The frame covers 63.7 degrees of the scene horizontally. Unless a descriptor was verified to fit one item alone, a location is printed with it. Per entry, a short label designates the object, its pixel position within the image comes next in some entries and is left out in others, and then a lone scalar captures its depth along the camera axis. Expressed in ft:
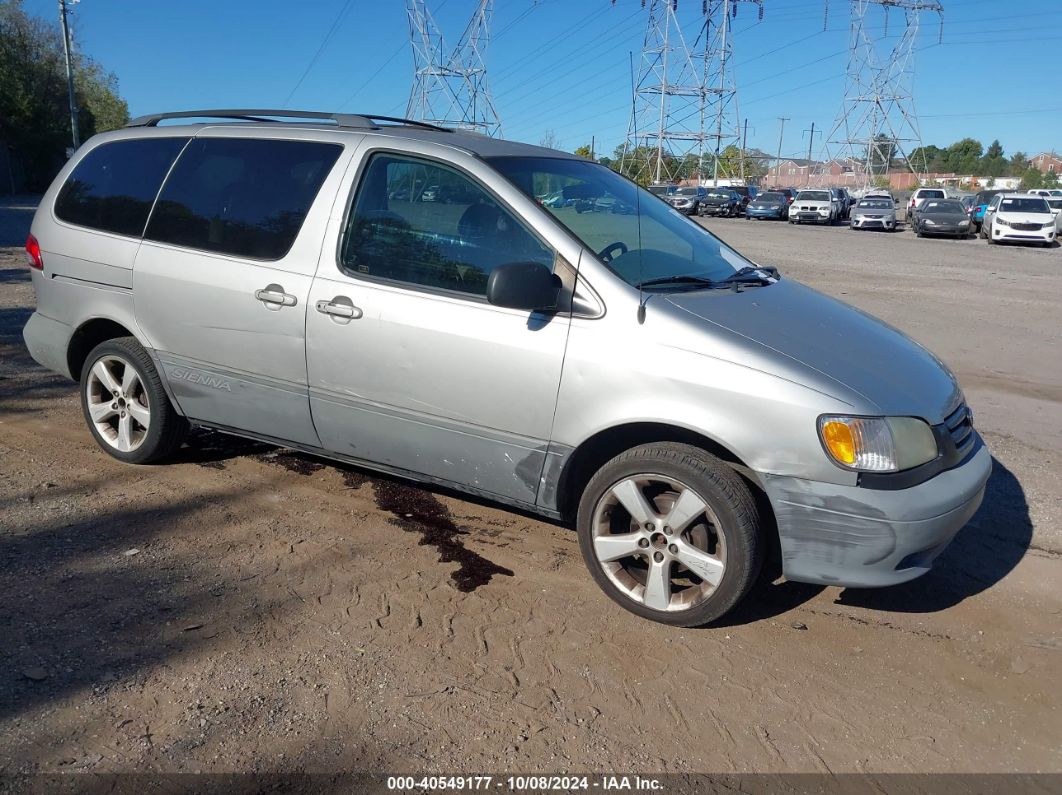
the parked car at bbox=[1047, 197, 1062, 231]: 98.28
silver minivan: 10.77
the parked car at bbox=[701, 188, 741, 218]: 154.51
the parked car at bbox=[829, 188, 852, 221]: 143.89
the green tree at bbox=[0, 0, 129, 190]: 149.38
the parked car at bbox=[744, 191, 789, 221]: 148.15
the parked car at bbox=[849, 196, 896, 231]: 117.39
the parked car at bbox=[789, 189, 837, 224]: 134.00
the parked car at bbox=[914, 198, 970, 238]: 102.58
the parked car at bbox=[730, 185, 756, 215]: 164.62
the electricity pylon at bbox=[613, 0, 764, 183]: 200.03
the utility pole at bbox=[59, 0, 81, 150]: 133.69
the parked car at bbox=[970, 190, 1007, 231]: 108.98
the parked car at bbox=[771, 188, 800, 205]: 154.75
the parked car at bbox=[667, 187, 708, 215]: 149.38
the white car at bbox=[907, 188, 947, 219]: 134.21
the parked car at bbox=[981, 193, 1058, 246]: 87.77
